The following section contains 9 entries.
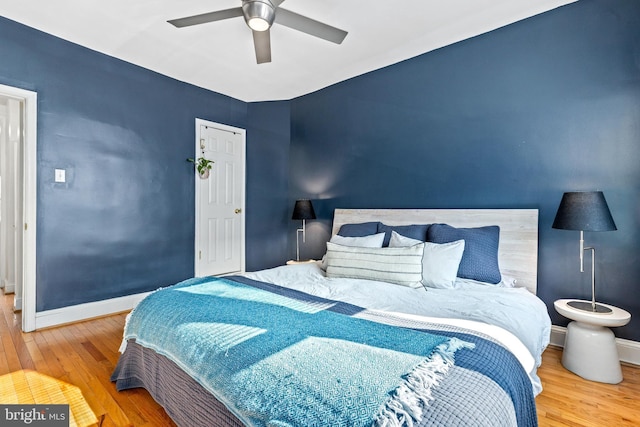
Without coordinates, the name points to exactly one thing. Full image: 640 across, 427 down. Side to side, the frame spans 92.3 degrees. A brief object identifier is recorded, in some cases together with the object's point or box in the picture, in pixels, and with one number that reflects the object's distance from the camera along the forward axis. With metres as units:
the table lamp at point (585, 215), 1.96
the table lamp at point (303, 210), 3.82
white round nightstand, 1.93
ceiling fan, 2.00
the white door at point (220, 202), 4.04
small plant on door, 3.96
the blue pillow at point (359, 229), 3.05
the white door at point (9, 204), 3.30
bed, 0.86
